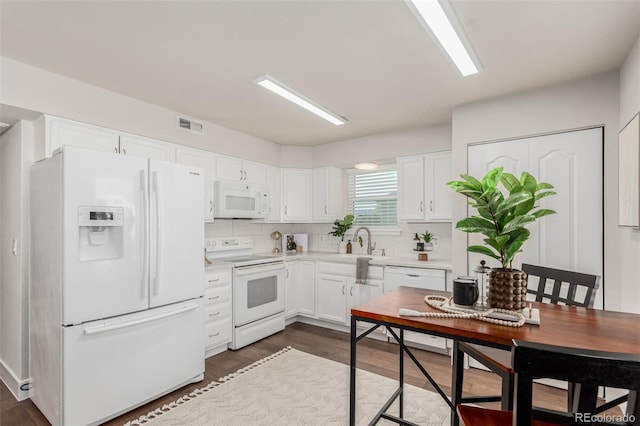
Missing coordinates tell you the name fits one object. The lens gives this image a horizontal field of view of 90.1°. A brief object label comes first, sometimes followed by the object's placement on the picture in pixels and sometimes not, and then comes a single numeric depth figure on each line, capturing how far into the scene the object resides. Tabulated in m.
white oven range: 3.46
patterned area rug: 2.21
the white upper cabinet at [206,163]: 3.40
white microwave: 3.65
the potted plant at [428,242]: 3.96
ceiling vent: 3.38
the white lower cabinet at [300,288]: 4.25
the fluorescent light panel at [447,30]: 1.58
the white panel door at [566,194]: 2.53
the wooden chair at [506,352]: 1.54
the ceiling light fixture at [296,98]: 2.51
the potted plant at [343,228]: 4.62
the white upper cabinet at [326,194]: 4.66
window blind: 4.54
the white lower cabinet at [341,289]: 3.77
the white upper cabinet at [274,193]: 4.50
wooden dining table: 1.20
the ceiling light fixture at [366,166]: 4.54
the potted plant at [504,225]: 1.47
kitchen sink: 4.05
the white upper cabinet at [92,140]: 2.45
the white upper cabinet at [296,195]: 4.68
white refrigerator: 2.06
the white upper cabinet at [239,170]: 3.81
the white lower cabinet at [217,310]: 3.15
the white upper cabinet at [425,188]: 3.69
